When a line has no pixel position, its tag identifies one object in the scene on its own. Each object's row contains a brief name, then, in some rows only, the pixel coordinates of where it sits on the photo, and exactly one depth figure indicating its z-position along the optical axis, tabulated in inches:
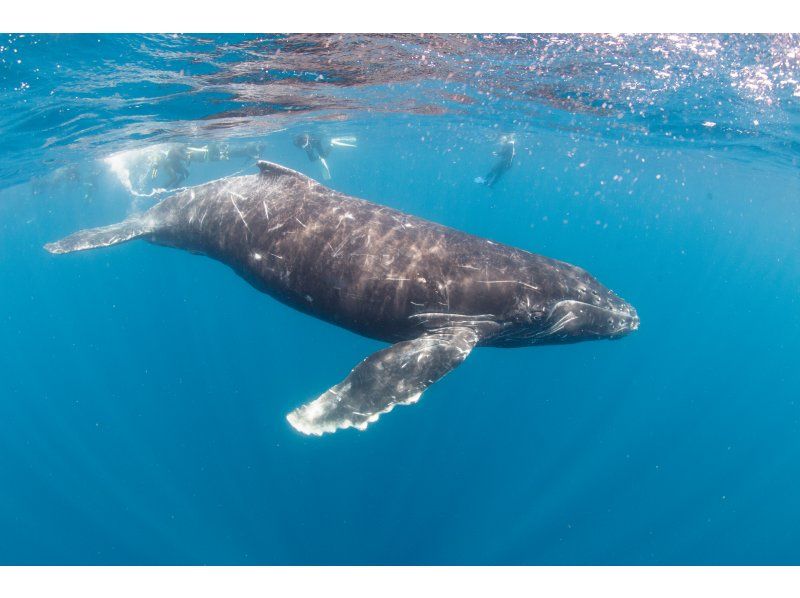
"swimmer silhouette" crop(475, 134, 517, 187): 1134.4
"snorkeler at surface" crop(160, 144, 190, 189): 1110.4
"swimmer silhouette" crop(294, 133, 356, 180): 1305.9
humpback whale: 269.3
